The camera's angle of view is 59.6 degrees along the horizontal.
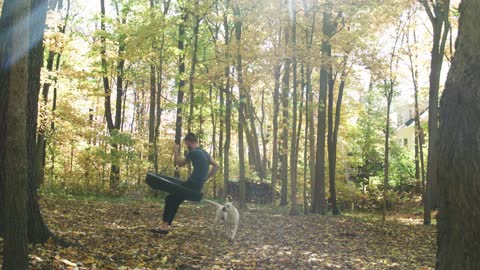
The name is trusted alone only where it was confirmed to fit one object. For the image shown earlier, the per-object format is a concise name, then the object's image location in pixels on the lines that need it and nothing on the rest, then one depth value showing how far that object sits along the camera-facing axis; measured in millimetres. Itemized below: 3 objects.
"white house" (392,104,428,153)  43809
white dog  7879
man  7395
